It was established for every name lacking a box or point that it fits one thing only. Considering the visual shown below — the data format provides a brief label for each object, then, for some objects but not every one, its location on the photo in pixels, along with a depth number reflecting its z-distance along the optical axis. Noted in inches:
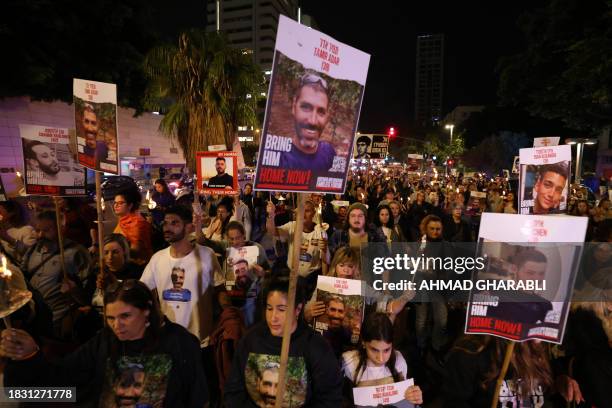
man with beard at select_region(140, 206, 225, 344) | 138.3
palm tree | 500.7
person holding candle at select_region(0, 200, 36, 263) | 206.6
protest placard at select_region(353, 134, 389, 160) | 457.4
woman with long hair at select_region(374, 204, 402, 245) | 247.8
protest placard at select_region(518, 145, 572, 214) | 204.2
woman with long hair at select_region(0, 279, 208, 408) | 92.4
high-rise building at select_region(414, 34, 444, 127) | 3340.1
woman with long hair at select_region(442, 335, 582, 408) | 109.6
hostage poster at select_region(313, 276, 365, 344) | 140.8
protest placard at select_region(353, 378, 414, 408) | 107.9
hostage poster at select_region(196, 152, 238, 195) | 298.4
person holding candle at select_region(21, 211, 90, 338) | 158.6
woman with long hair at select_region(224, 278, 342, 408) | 96.3
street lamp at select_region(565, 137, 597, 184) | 716.6
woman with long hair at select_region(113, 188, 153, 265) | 193.6
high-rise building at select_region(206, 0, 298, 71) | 4581.7
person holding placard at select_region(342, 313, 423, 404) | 111.7
